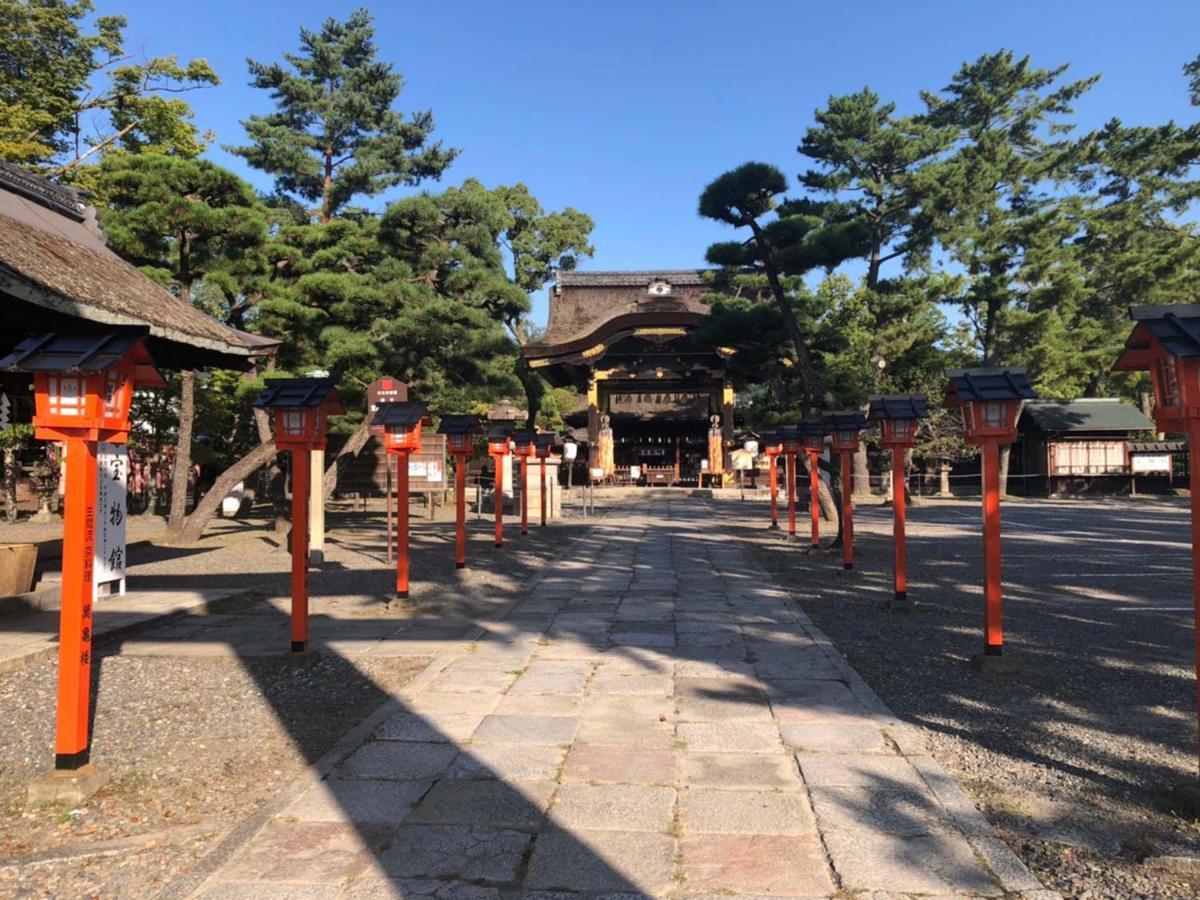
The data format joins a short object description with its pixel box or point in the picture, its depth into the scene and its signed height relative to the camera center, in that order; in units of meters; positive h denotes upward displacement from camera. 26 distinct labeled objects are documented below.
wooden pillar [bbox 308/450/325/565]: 10.15 -0.60
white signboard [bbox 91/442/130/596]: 5.82 -0.36
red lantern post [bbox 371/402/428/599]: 7.95 +0.48
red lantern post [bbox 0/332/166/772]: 3.16 +0.13
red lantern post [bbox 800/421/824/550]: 11.43 +0.41
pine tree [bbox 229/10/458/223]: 19.67 +9.64
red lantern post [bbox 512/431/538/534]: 13.72 +0.40
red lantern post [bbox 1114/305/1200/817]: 2.89 +0.37
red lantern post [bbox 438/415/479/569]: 10.03 +0.44
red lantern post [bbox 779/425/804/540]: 12.81 +0.37
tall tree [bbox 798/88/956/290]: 22.83 +9.65
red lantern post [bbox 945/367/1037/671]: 4.88 +0.28
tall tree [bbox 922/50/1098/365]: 22.92 +9.76
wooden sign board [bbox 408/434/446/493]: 13.37 +0.11
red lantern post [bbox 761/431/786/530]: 15.14 +0.39
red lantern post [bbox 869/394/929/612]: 7.54 +0.47
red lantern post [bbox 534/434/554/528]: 14.73 +0.50
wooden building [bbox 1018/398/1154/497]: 25.64 +0.85
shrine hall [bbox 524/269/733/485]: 26.47 +3.71
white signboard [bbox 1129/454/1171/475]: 25.08 +0.24
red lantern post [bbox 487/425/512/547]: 12.16 +0.37
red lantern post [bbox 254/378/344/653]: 5.21 +0.26
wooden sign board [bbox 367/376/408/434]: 11.24 +1.19
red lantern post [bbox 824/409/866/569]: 9.34 +0.33
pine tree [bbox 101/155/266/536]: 10.93 +3.68
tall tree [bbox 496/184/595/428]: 31.39 +9.90
